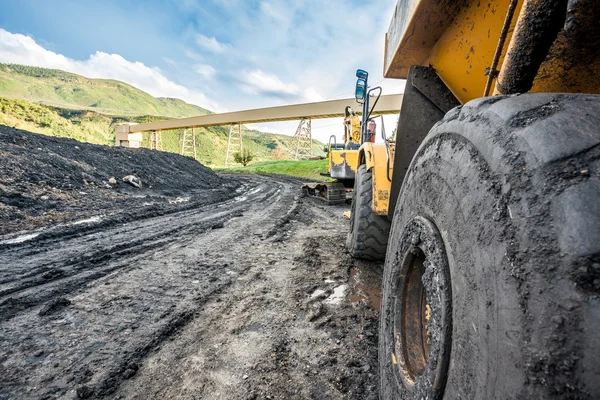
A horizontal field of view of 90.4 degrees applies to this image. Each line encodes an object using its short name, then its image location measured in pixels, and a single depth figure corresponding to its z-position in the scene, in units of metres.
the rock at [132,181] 9.11
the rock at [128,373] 1.68
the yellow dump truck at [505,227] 0.54
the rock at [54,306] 2.30
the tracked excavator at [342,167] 7.99
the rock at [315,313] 2.33
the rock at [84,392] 1.53
